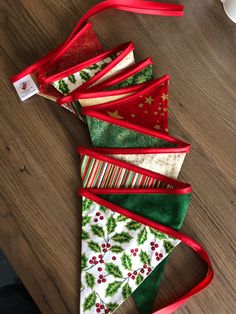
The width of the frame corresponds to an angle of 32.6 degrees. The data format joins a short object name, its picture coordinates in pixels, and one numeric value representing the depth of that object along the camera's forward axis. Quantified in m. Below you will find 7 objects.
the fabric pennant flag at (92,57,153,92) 0.89
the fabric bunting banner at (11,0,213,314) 0.83
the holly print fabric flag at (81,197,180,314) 0.82
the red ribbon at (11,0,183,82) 0.94
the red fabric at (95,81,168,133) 0.88
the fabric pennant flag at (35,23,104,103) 0.90
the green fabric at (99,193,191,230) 0.84
